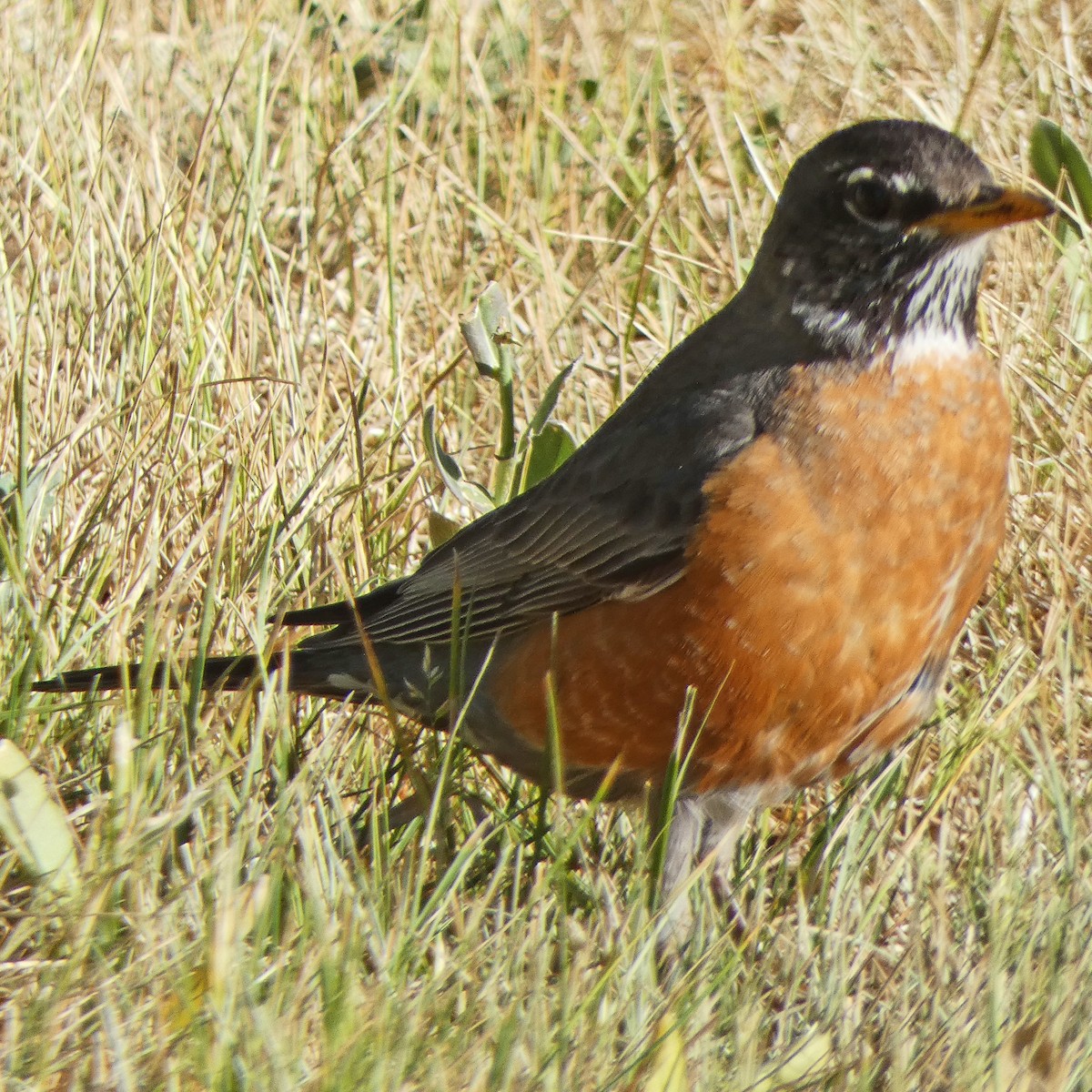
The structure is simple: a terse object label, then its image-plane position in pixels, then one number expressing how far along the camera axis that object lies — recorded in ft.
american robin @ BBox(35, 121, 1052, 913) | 19.48
